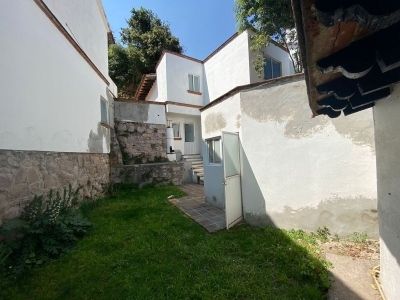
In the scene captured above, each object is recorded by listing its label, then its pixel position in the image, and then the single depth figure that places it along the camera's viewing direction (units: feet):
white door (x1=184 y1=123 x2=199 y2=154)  38.37
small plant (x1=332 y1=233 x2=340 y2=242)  10.96
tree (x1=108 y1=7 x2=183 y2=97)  51.70
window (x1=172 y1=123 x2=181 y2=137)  37.24
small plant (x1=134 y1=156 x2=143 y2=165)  29.14
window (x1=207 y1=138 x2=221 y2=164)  17.58
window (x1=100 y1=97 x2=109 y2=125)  23.67
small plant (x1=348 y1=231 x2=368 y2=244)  10.44
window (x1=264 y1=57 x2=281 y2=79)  33.01
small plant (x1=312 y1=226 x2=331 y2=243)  11.17
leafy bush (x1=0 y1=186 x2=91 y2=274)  9.09
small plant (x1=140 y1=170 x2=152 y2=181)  27.59
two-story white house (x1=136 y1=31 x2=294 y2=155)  31.89
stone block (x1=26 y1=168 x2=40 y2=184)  10.80
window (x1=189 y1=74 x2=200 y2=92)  39.11
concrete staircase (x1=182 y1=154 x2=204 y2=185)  32.02
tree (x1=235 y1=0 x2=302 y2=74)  25.62
